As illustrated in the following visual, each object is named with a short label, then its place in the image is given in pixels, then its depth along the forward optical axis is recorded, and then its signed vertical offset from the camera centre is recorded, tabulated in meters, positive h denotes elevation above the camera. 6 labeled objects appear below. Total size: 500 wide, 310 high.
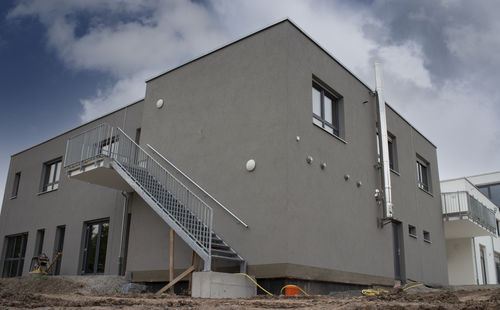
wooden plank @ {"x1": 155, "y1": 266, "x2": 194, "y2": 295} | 9.82 +0.19
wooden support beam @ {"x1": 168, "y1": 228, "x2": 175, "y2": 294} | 10.24 +0.70
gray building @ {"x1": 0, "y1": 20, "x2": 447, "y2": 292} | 9.96 +2.72
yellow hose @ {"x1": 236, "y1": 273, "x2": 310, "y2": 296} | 9.28 +0.07
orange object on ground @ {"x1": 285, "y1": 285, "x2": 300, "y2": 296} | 8.89 +0.00
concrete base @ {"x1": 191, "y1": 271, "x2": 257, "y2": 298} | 8.46 +0.05
